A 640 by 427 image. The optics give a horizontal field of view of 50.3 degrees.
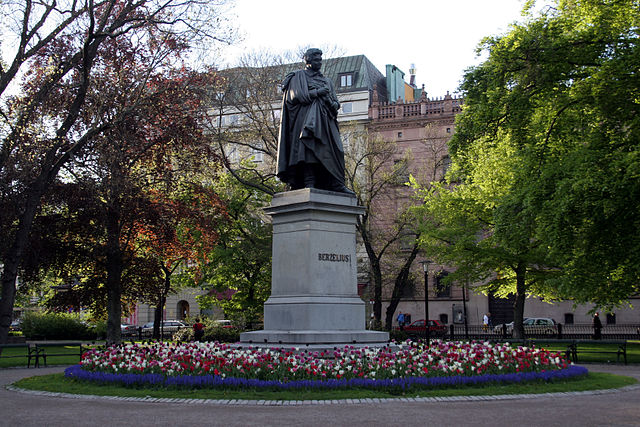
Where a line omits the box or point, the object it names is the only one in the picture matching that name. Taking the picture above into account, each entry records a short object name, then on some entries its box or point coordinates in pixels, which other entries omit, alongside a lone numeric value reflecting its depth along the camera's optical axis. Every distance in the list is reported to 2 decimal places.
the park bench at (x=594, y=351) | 20.06
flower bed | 10.90
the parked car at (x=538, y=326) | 39.91
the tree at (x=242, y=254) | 36.06
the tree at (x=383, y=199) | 35.25
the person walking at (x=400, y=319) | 46.77
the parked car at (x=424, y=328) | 44.91
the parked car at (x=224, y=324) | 32.81
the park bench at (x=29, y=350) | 20.69
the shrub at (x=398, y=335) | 28.70
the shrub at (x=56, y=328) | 41.34
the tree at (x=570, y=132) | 19.34
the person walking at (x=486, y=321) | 44.37
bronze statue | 14.50
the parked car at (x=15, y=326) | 61.75
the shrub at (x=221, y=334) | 29.05
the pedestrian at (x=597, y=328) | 36.81
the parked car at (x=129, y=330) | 47.38
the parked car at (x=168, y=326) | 48.08
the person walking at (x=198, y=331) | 28.25
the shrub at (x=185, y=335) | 30.75
